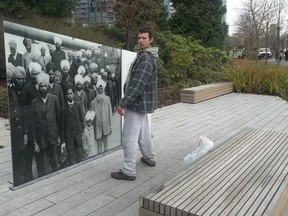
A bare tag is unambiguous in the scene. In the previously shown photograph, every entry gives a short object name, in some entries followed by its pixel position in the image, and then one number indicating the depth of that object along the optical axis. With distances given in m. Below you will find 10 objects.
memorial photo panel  2.56
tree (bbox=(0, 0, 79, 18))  9.74
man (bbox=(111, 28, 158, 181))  2.73
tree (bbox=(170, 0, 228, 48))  14.52
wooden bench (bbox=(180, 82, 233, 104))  7.41
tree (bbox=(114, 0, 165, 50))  10.26
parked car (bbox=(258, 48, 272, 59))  32.87
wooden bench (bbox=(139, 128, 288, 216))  1.76
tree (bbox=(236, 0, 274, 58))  17.30
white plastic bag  2.92
